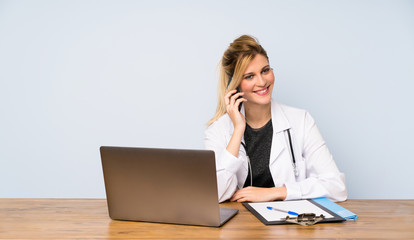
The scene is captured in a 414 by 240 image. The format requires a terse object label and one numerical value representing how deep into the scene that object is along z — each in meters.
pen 1.65
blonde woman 2.42
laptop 1.51
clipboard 1.58
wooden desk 1.47
